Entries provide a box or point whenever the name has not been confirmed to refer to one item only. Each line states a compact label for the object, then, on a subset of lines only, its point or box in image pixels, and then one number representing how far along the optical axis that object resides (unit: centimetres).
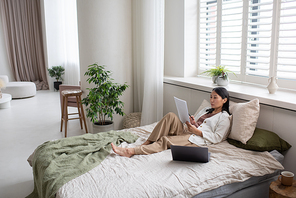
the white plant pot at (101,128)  346
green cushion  221
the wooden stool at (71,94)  391
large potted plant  339
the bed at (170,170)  178
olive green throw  193
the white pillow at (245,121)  231
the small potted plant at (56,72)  759
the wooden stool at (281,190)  177
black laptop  204
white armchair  685
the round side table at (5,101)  571
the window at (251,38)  263
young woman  237
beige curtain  830
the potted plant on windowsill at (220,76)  304
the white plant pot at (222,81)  304
